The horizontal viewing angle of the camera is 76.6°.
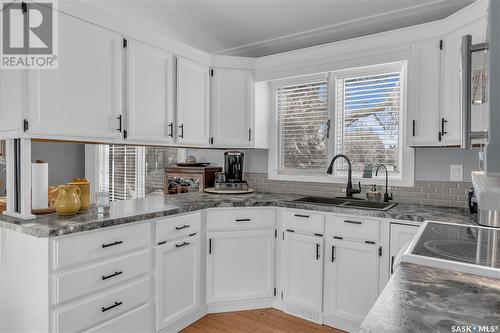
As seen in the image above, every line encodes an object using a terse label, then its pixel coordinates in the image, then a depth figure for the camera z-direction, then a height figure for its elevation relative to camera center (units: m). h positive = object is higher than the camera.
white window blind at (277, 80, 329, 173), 3.20 +0.34
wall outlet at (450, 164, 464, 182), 2.47 -0.09
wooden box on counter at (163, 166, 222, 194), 3.45 -0.22
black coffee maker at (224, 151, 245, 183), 3.29 -0.07
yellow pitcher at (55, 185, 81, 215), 1.90 -0.26
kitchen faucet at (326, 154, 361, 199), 2.78 -0.20
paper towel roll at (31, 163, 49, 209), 1.91 -0.17
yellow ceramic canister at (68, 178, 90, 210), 2.07 -0.23
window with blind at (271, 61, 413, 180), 2.81 +0.38
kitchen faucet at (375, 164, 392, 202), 2.68 -0.30
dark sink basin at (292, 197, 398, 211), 2.55 -0.37
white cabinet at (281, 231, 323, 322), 2.50 -0.94
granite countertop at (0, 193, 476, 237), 1.69 -0.36
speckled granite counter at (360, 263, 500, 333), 0.64 -0.33
